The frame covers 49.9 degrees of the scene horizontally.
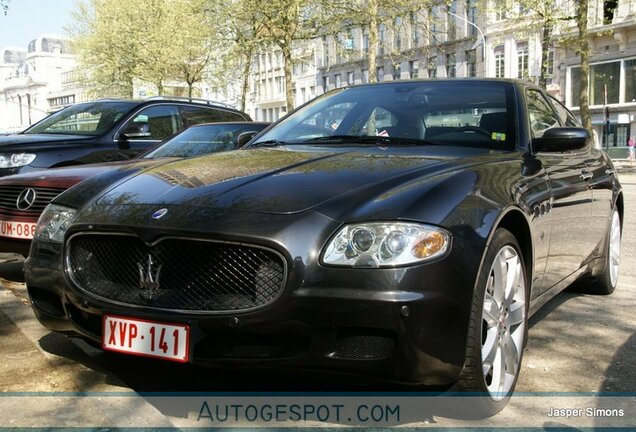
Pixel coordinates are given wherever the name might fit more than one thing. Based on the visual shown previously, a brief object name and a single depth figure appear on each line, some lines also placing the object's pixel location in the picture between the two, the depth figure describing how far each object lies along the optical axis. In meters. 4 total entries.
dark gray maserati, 2.43
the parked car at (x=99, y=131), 6.63
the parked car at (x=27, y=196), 4.95
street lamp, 48.39
